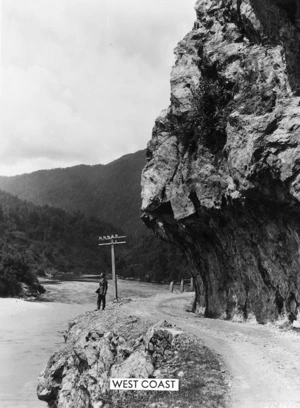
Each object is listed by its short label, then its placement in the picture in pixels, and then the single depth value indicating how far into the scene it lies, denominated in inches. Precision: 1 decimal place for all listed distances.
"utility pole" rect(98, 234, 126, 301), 1592.0
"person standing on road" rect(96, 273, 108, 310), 1057.2
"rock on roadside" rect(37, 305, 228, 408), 465.1
